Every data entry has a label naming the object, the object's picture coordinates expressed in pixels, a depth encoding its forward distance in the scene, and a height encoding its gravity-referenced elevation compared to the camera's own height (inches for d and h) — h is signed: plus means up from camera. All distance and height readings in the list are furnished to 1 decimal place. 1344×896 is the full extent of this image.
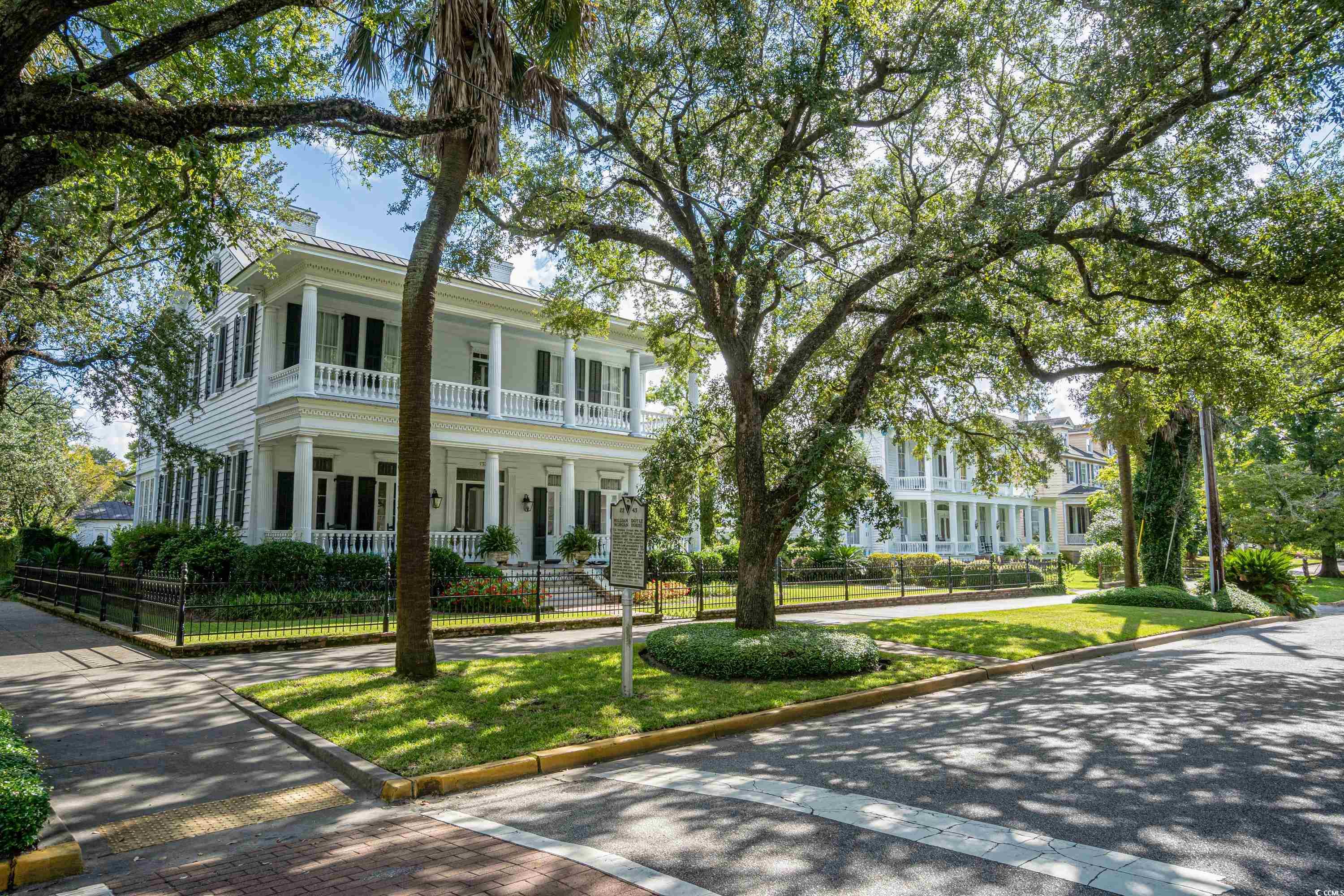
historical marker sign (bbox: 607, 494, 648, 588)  348.8 -4.5
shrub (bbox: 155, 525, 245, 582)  721.0 -15.8
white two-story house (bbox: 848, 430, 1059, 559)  1648.6 +49.9
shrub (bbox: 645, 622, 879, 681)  403.2 -63.2
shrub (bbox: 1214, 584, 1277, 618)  797.2 -75.5
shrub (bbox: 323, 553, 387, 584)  724.0 -29.6
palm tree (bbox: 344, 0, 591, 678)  374.0 +192.8
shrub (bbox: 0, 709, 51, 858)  175.3 -60.3
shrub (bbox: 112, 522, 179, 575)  864.3 -9.6
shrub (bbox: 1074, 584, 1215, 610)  824.3 -72.6
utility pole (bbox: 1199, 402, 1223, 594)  852.6 +19.2
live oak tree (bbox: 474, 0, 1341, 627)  438.9 +215.8
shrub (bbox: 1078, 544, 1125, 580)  1405.0 -50.6
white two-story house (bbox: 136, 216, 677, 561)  783.7 +133.5
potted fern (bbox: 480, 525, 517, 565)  829.8 -10.0
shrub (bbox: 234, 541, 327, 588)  690.2 -24.0
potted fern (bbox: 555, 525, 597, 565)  896.9 -15.8
